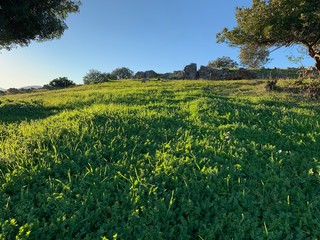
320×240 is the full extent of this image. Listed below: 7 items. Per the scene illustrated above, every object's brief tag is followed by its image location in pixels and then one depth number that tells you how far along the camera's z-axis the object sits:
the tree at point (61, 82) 45.09
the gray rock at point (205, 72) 36.70
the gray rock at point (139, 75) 45.35
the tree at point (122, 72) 76.19
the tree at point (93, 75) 71.00
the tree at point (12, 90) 34.78
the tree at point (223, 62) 79.31
